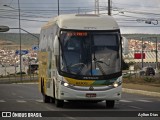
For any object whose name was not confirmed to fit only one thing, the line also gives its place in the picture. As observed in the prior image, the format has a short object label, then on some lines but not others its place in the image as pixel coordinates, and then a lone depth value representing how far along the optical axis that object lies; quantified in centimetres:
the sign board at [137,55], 14877
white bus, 2230
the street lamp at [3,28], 4326
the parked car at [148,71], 8456
